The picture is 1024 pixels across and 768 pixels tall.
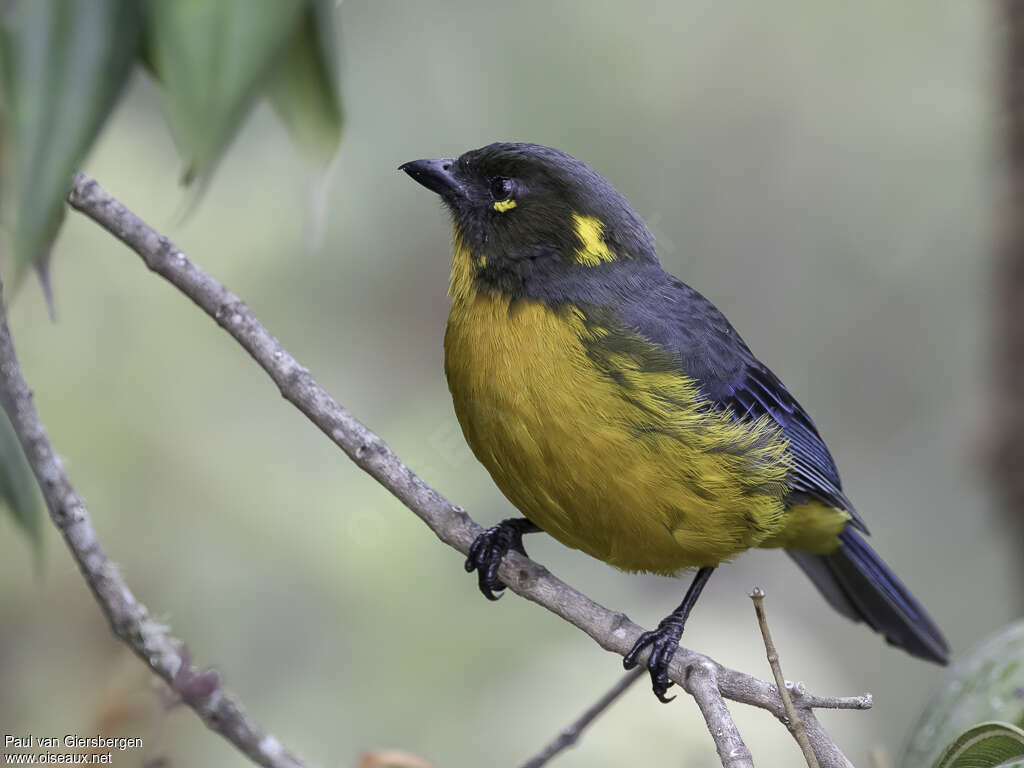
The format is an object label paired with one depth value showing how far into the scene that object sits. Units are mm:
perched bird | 5520
